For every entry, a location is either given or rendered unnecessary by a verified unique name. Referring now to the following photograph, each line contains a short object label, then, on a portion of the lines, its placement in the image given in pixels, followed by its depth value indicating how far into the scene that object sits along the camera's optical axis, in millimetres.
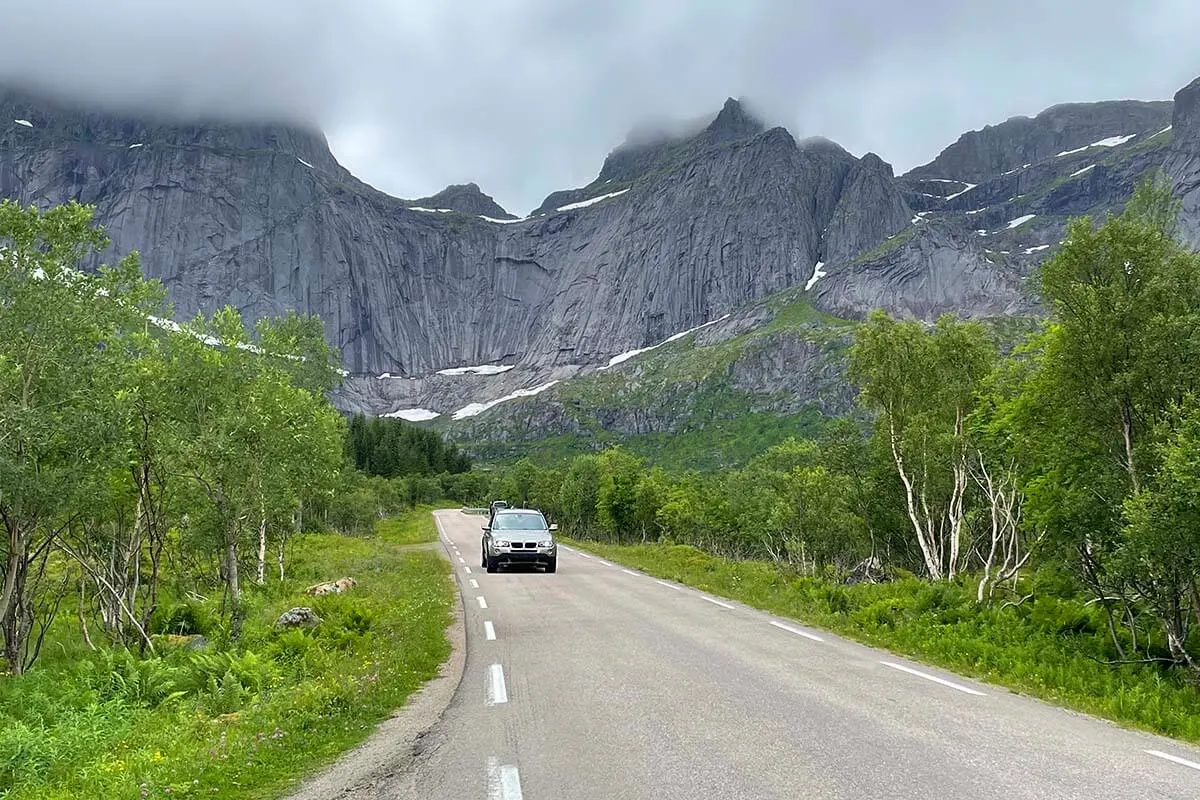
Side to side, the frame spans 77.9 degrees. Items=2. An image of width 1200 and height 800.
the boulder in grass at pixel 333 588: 19078
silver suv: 25688
